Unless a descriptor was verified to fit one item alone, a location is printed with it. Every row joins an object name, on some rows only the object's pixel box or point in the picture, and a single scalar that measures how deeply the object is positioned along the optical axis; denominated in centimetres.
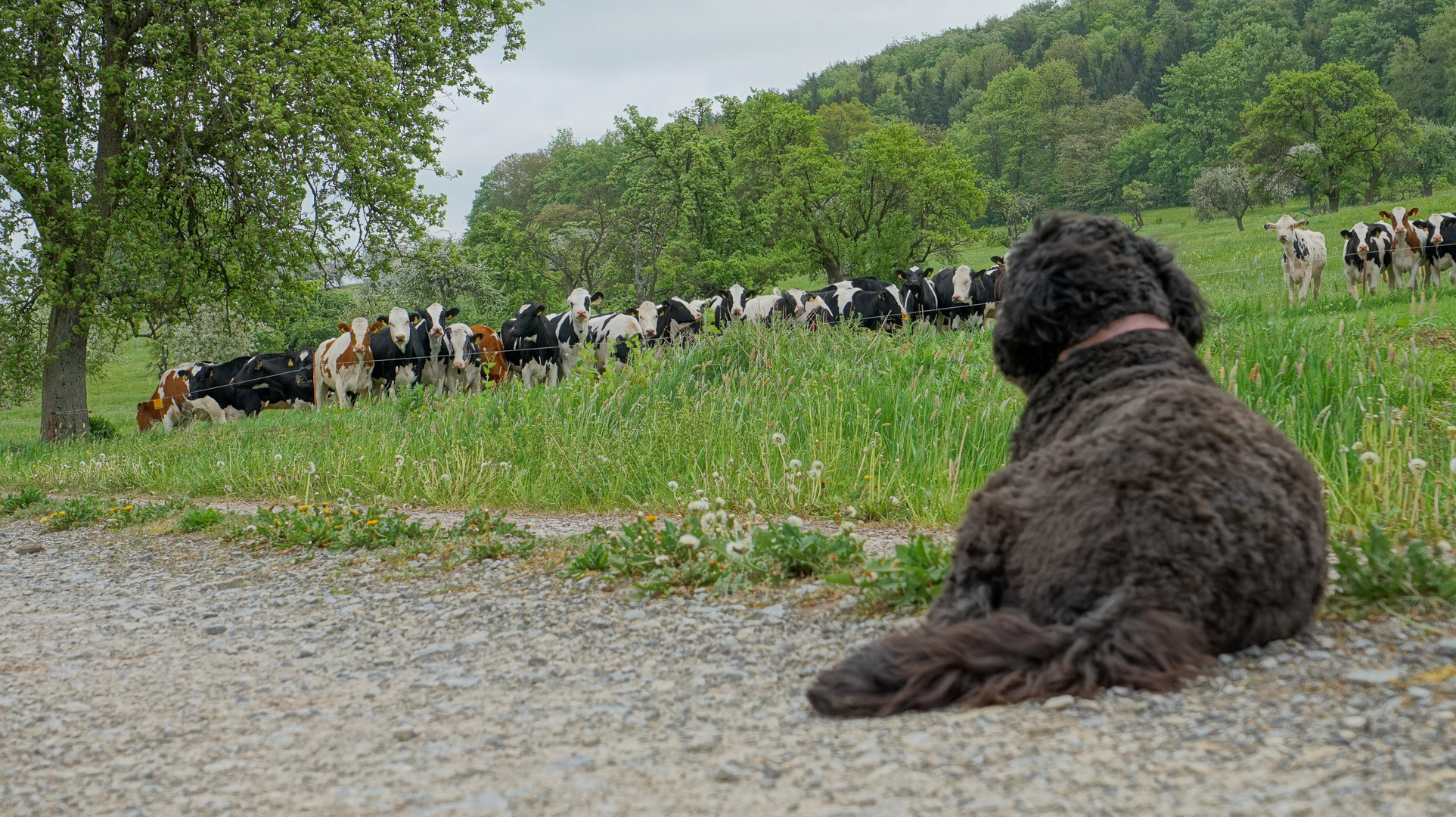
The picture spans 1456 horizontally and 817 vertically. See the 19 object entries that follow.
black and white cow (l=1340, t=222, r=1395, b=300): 2053
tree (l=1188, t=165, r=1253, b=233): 5466
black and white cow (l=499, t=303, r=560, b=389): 2169
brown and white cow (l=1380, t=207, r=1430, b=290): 2018
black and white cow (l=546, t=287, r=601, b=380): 2128
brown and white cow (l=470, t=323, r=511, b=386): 2098
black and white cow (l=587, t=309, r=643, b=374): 2059
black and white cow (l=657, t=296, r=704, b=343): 2127
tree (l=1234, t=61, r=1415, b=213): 5303
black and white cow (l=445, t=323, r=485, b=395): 2097
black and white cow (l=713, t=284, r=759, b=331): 2317
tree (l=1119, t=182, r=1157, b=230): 7131
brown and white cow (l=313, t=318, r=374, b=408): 2116
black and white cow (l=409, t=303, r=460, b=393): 2120
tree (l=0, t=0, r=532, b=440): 1622
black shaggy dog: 252
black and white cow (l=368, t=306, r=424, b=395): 2103
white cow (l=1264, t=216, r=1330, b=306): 1930
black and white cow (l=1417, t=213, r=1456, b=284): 1994
